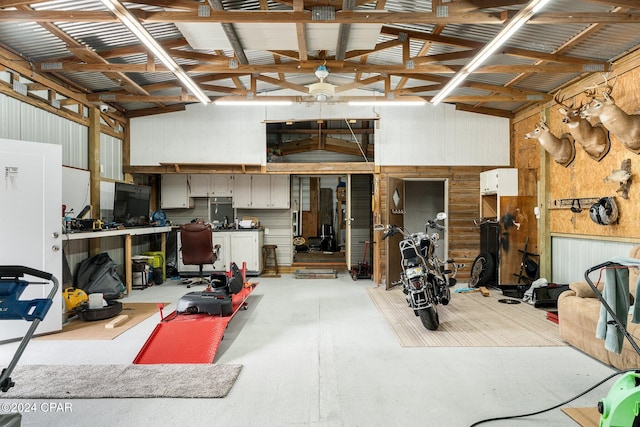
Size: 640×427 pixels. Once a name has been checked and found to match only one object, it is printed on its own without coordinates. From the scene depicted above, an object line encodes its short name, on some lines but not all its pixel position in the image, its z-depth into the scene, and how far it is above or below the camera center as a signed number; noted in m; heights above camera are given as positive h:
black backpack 5.55 -1.03
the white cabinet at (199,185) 8.59 +0.58
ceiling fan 5.18 +1.74
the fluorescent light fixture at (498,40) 3.23 +1.75
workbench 4.91 -0.36
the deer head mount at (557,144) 5.68 +1.02
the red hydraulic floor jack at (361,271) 7.76 -1.29
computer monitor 6.38 +0.10
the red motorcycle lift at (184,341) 3.28 -1.19
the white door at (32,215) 3.88 -0.05
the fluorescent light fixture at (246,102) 6.05 +1.77
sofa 2.99 -1.03
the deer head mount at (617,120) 4.21 +1.03
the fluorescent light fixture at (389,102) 6.14 +1.80
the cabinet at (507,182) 6.71 +0.51
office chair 6.54 -0.59
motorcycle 4.12 -0.79
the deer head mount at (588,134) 4.95 +1.04
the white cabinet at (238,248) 8.09 -0.81
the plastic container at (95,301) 4.71 -1.15
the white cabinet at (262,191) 8.62 +0.45
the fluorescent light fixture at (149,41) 3.17 +1.73
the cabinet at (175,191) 8.55 +0.44
